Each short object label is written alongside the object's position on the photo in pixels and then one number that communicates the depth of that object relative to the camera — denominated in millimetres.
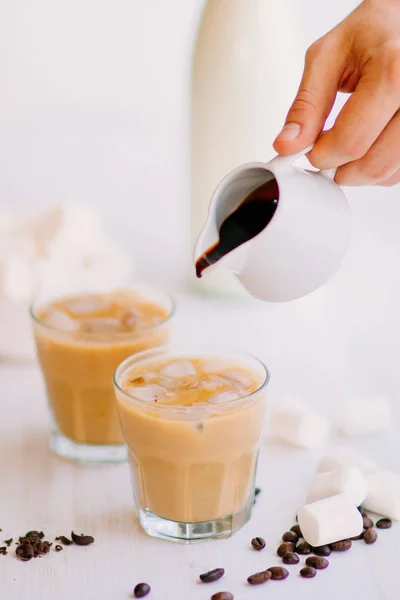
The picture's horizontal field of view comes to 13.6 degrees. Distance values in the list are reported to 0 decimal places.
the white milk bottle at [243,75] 1071
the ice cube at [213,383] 847
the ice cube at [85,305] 938
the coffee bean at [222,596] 782
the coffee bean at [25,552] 813
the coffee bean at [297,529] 834
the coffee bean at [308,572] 799
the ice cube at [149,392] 835
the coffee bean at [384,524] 841
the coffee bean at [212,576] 797
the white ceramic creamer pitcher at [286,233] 804
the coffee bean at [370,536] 825
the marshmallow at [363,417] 929
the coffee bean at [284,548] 818
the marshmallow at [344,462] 882
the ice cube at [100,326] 915
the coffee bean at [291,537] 829
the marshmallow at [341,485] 847
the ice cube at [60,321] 914
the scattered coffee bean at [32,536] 824
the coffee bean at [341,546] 819
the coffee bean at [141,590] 785
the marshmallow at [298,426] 918
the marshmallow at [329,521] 817
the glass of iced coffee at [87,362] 904
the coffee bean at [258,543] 823
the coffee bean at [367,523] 837
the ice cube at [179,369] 859
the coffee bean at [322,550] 816
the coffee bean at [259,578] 794
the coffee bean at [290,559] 810
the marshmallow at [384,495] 847
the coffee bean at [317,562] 805
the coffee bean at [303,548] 818
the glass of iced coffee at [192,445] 820
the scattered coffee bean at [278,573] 799
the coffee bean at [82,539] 825
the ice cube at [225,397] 826
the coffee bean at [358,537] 830
